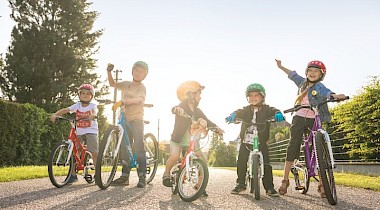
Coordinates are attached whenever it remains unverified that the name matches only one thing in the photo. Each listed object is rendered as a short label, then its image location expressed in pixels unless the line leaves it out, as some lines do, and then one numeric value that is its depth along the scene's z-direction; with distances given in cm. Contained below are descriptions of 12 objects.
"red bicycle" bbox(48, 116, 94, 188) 559
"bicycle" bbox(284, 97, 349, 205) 418
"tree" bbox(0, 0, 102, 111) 2314
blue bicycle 523
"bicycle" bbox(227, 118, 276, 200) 445
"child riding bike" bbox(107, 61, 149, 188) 596
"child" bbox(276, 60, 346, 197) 505
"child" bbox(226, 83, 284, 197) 512
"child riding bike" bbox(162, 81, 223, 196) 504
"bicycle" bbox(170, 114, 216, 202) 419
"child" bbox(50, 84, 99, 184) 650
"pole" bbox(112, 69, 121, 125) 3206
